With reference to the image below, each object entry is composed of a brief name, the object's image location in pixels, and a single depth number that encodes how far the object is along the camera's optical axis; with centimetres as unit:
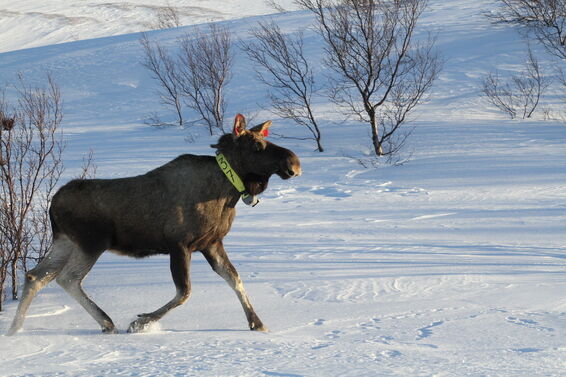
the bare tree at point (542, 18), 2966
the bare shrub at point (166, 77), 3115
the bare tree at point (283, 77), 2453
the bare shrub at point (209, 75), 2869
